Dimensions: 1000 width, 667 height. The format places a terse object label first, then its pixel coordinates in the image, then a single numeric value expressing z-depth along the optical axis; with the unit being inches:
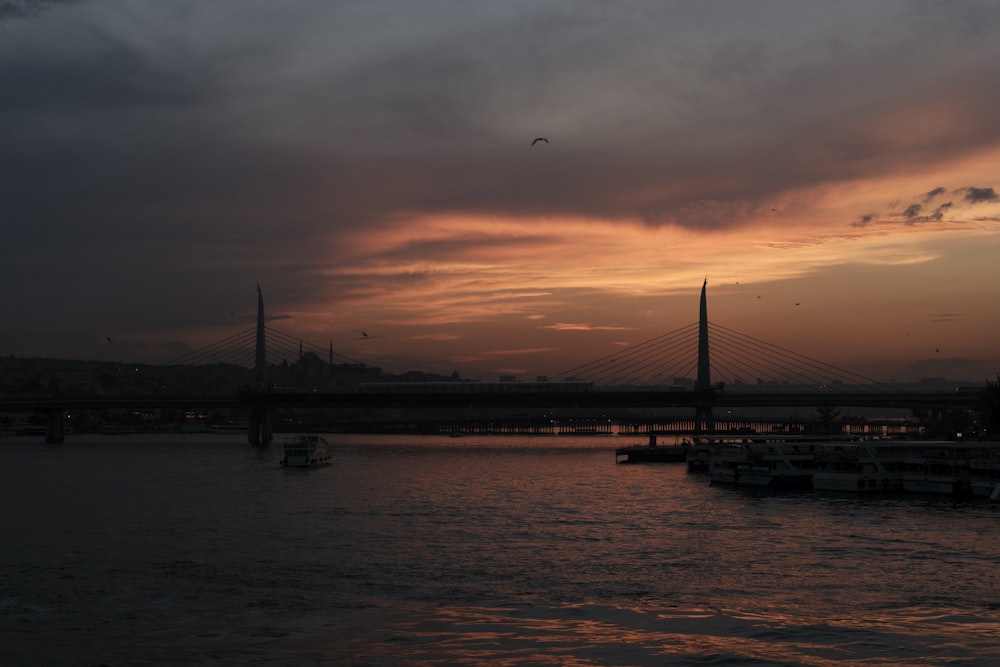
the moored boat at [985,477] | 2408.1
